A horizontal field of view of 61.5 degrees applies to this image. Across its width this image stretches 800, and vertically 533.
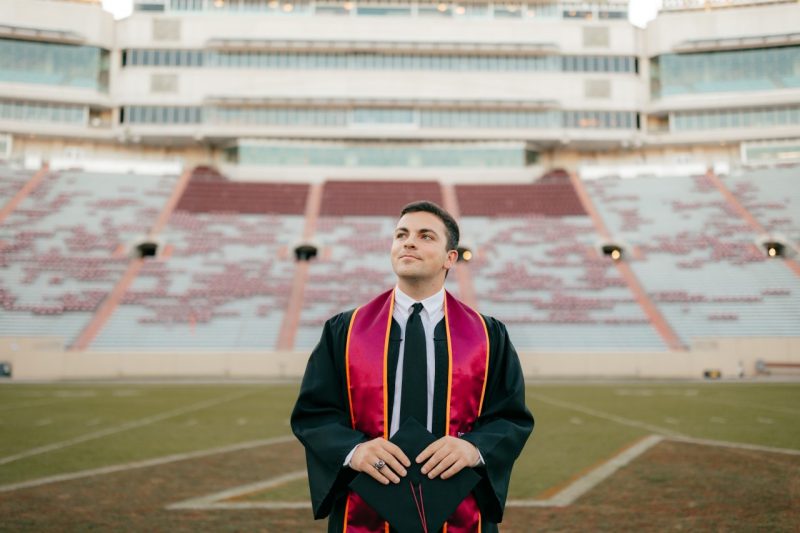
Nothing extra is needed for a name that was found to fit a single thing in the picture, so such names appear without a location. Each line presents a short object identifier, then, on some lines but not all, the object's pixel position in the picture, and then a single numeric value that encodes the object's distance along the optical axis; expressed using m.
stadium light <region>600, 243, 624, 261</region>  37.24
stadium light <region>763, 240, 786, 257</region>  36.38
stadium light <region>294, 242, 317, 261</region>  38.17
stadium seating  30.02
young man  3.26
